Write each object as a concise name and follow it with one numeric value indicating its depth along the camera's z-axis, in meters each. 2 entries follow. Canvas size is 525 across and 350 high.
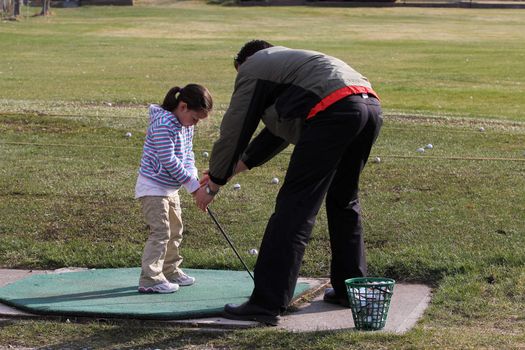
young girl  7.74
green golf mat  7.37
